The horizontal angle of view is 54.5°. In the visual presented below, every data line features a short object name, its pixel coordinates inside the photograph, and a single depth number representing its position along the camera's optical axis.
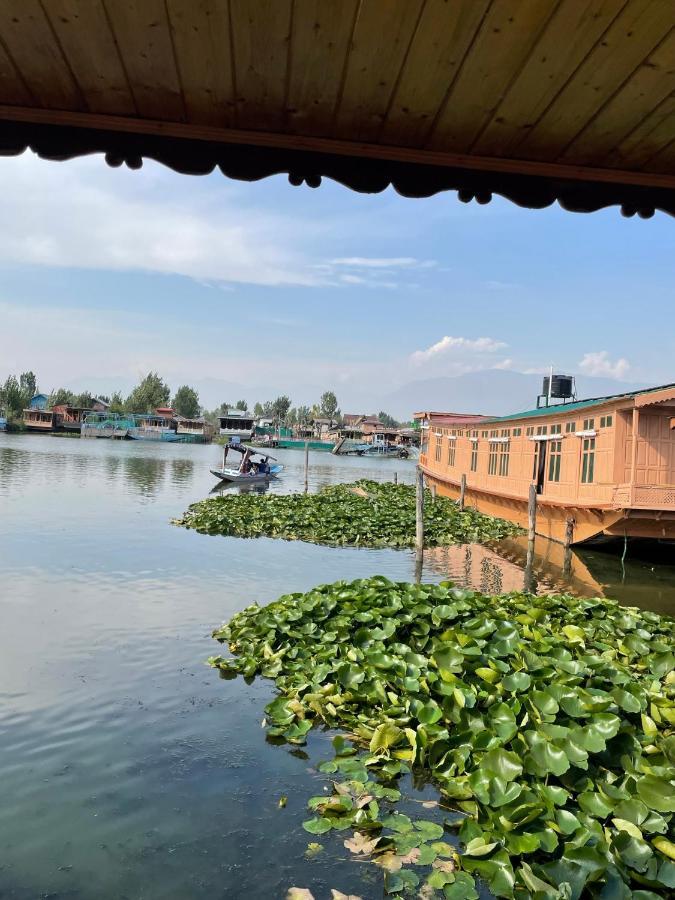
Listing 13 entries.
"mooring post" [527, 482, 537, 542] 17.45
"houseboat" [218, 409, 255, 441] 90.76
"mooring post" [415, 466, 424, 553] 16.61
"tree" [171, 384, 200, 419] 128.12
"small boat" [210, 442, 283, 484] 33.91
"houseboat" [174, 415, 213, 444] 92.19
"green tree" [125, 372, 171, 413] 109.69
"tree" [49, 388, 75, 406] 105.84
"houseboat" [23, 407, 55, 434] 87.62
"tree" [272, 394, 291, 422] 143.00
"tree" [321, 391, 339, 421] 149.88
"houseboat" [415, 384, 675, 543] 15.17
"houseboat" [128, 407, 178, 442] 87.93
